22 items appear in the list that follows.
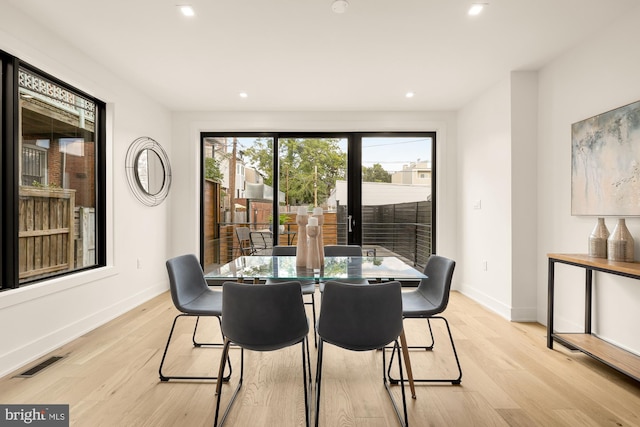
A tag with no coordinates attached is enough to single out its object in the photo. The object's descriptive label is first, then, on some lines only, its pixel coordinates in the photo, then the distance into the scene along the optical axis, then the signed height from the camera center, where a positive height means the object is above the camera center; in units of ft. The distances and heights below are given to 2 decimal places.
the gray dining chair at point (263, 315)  5.46 -1.67
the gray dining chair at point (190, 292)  7.36 -1.89
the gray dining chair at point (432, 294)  7.24 -1.91
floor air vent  7.57 -3.56
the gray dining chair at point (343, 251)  11.06 -1.25
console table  7.12 -3.16
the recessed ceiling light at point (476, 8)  7.82 +4.65
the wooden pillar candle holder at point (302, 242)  8.15 -0.71
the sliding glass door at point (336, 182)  16.48 +1.41
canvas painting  7.96 +1.21
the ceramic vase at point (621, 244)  7.75 -0.72
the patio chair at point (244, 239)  16.79 -1.32
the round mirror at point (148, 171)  13.01 +1.65
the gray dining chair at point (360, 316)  5.53 -1.68
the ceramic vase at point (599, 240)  8.39 -0.68
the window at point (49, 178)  8.06 +0.93
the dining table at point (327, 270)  6.78 -1.28
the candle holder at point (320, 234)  8.11 -0.53
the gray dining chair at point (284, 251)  11.34 -1.28
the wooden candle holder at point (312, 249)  7.86 -0.84
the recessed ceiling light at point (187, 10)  7.92 +4.65
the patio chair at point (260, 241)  16.67 -1.42
